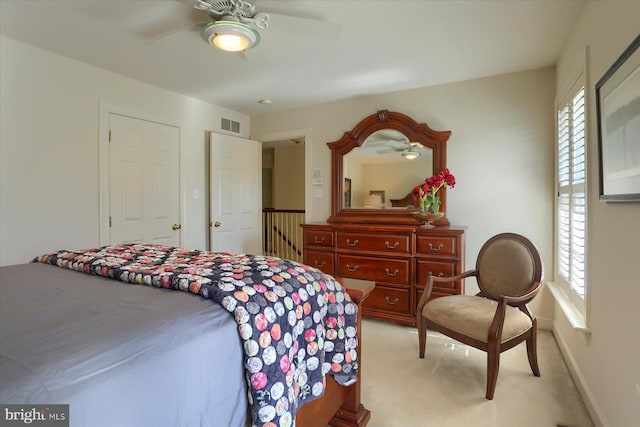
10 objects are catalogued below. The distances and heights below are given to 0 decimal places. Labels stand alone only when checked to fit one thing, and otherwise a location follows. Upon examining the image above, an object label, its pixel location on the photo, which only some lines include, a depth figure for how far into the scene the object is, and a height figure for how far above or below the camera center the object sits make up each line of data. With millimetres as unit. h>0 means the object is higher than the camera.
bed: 686 -345
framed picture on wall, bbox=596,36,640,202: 1249 +360
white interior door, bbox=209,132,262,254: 4000 +202
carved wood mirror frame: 3365 +685
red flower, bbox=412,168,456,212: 3166 +206
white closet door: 3135 +292
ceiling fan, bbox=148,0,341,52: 1801 +1086
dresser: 2931 -485
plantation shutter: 2123 +76
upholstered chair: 1969 -683
